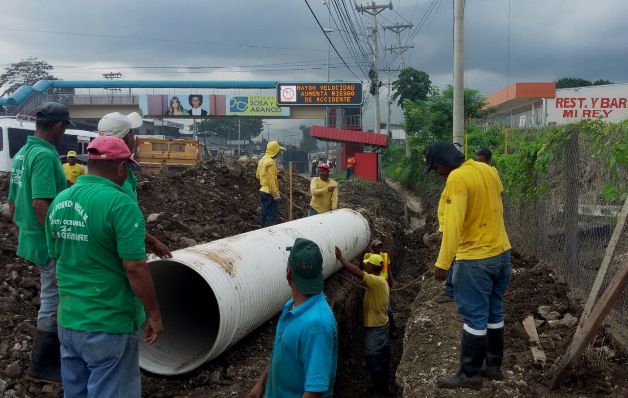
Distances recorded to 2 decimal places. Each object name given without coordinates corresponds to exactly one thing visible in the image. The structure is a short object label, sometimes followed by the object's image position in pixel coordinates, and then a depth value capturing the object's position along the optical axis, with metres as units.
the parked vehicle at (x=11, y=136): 16.95
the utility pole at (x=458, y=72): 12.84
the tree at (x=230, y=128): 80.38
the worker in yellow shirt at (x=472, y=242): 4.12
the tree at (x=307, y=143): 106.46
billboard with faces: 47.41
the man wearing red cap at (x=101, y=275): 2.90
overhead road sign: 40.16
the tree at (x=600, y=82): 53.09
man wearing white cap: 3.80
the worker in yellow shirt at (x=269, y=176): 9.48
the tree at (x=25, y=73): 67.06
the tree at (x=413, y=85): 38.66
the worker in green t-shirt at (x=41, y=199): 3.85
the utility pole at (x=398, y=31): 45.33
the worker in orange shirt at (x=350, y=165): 26.02
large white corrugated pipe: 4.61
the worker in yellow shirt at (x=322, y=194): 9.31
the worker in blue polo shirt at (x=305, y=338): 2.47
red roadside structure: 26.78
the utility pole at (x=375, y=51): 33.06
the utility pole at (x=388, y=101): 41.41
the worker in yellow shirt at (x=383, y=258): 6.67
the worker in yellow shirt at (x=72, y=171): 10.10
